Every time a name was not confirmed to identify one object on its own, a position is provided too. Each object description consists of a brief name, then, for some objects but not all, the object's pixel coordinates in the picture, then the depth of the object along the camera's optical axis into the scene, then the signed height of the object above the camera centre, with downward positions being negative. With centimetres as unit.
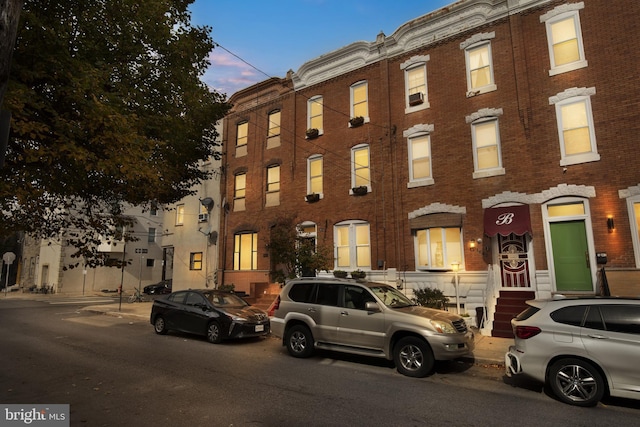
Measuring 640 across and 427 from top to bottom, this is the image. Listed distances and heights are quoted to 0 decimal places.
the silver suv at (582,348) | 596 -128
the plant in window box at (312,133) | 1930 +690
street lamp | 1317 -27
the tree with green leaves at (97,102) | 586 +301
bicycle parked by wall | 2618 -171
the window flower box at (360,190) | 1716 +358
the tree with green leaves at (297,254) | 1540 +70
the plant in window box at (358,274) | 1572 -12
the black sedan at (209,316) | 1128 -132
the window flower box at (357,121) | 1783 +690
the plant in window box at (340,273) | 1612 -8
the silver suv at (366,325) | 778 -119
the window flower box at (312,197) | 1877 +359
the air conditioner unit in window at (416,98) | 1630 +724
